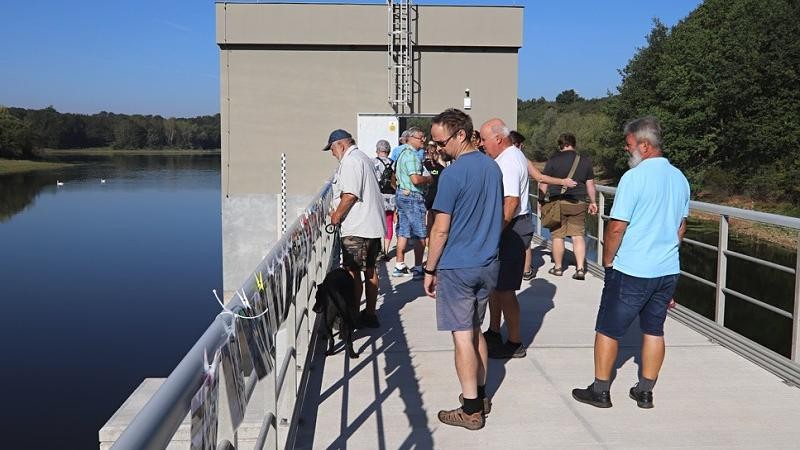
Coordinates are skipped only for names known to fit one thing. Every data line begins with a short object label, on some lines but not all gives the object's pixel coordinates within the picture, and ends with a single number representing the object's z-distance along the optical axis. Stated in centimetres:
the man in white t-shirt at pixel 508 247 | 482
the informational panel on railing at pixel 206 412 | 178
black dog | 546
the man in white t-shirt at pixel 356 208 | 574
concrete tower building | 1858
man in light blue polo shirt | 404
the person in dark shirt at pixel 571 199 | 797
